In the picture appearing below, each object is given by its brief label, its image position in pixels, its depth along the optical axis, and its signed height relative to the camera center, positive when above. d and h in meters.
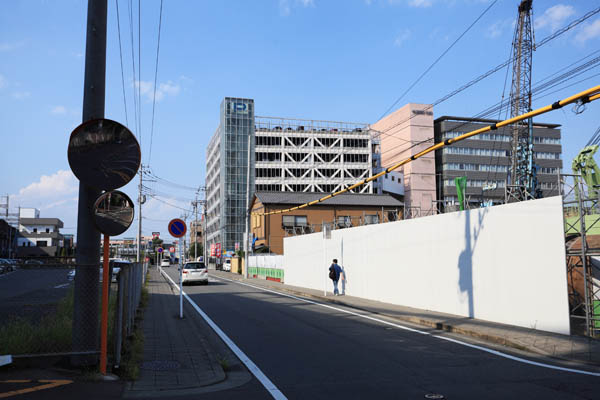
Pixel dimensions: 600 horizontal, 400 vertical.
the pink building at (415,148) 94.38 +21.06
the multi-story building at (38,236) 91.38 +2.71
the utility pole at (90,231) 6.78 +0.26
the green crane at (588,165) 28.83 +5.36
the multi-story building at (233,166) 91.56 +16.11
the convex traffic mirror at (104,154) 6.29 +1.27
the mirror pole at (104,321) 6.36 -0.95
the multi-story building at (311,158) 93.56 +18.29
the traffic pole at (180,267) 14.41 -1.13
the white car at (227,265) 70.21 -2.25
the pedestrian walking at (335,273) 22.32 -1.06
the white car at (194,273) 31.23 -1.51
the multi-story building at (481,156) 98.50 +19.82
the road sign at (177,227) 15.32 +0.71
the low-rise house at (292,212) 65.81 +5.63
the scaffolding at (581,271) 10.57 -0.49
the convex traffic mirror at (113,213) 6.27 +0.49
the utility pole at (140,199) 47.32 +5.18
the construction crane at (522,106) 53.50 +16.56
